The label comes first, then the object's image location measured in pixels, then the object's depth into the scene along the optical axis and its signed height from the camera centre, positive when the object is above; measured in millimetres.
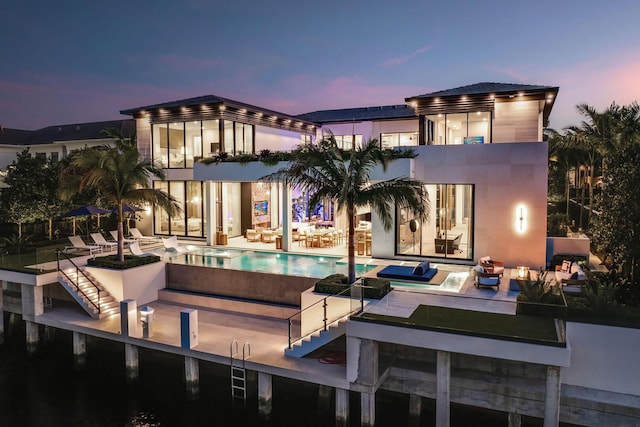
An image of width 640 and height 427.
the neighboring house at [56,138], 39781 +4998
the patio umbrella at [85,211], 20984 -904
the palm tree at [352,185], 13578 +183
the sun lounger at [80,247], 20953 -2513
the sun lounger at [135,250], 20391 -2593
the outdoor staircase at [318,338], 12422 -4055
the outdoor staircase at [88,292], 17156 -3889
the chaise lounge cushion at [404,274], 15547 -2890
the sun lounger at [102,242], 21803 -2393
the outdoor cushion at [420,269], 15781 -2741
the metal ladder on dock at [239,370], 12898 -5223
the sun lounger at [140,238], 24577 -2469
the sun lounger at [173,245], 21748 -2555
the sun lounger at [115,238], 22769 -2421
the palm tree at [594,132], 25828 +3428
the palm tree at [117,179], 18359 +526
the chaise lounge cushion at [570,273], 14945 -2840
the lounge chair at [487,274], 15055 -2878
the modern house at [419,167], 18500 +1073
